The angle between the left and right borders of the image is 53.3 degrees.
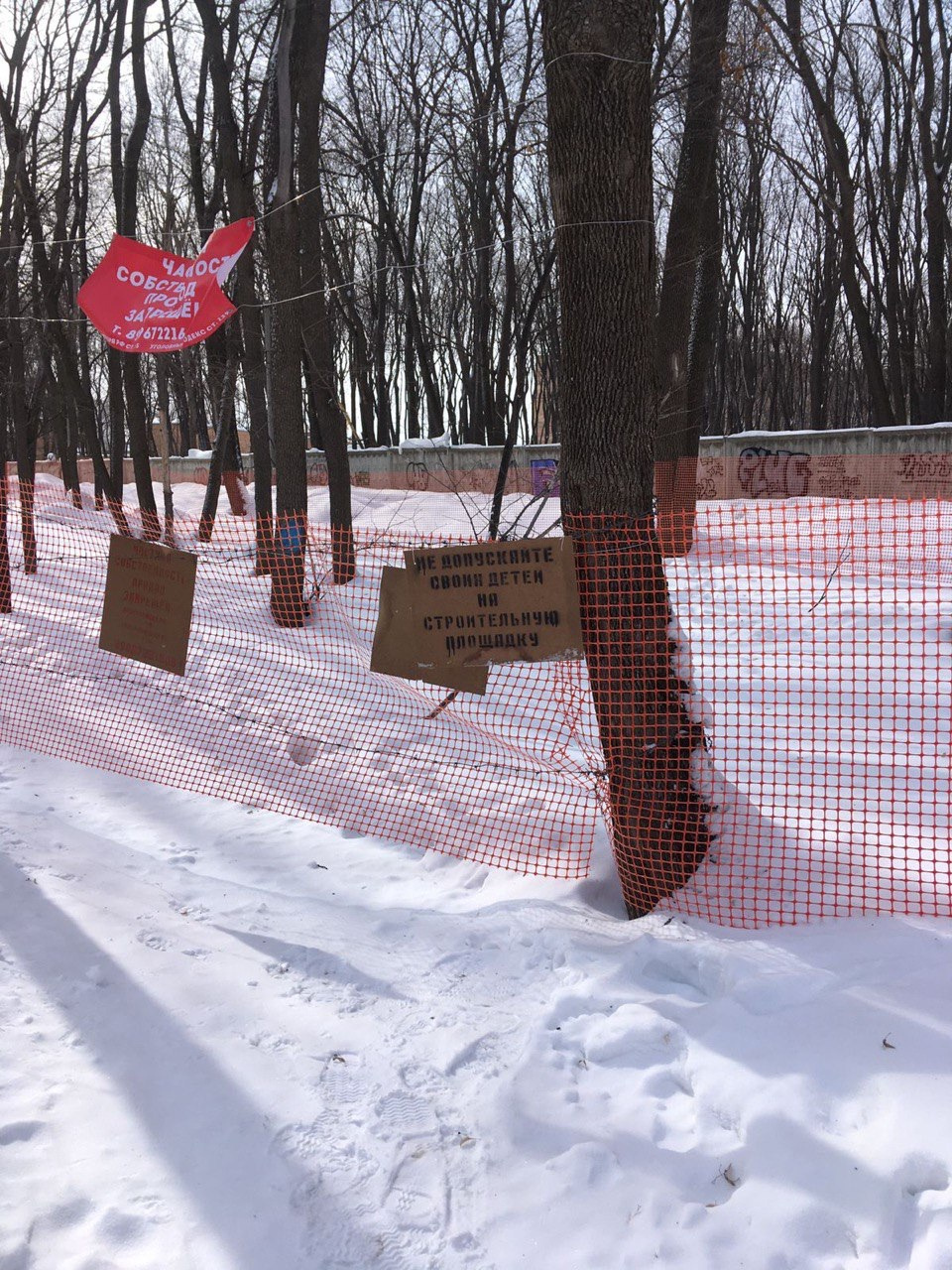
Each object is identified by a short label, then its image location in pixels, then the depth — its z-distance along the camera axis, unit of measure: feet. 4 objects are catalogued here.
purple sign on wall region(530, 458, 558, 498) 72.80
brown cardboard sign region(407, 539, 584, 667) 12.85
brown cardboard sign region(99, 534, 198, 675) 18.67
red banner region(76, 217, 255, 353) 23.52
